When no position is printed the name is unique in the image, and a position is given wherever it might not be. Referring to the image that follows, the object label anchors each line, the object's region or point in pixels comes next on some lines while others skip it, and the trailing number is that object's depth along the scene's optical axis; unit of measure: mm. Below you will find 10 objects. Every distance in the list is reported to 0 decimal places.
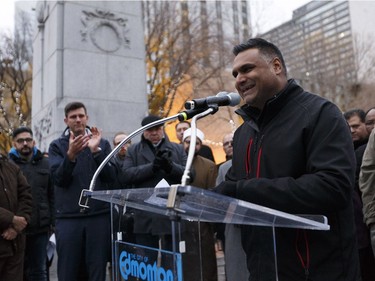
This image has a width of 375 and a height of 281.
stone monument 9359
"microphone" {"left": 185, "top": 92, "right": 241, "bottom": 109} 2248
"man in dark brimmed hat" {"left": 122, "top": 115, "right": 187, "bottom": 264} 4363
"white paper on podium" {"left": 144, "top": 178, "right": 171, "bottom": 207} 1844
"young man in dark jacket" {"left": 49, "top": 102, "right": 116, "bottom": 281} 4219
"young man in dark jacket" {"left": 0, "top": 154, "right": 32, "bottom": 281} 4516
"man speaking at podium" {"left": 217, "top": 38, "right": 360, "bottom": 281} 1909
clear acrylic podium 1598
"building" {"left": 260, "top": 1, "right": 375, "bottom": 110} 23938
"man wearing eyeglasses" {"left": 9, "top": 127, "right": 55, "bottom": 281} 5426
